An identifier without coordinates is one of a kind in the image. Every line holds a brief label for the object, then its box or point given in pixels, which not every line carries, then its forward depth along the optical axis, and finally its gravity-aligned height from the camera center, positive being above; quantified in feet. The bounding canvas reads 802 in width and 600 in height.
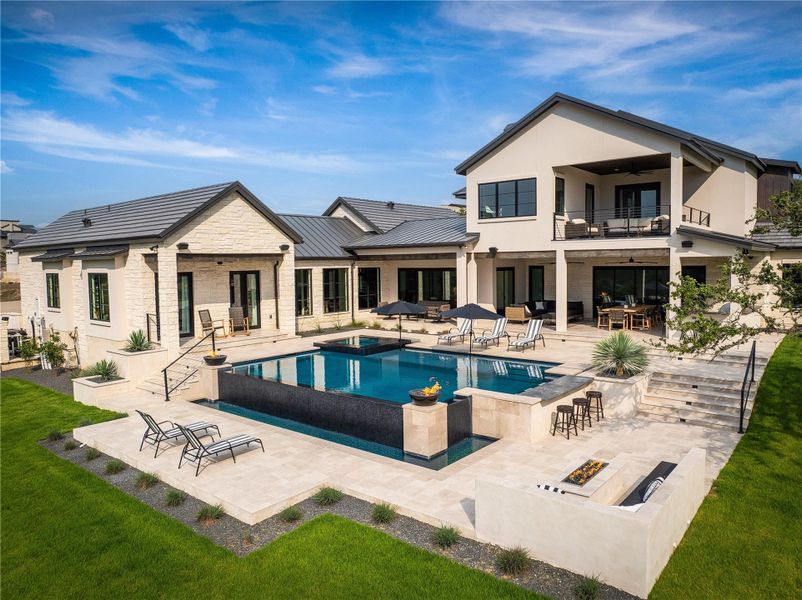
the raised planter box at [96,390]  50.39 -10.35
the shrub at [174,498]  28.37 -11.57
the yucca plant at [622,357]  45.03 -7.06
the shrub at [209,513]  26.27 -11.45
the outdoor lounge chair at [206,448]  32.22 -10.25
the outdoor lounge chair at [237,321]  73.46 -5.74
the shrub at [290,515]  25.88 -11.41
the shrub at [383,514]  25.49 -11.27
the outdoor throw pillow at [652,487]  22.55 -9.15
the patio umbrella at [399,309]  66.13 -4.01
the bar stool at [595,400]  41.01 -10.17
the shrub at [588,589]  19.29 -11.41
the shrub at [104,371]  53.01 -8.97
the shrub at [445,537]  23.14 -11.31
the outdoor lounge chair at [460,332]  68.80 -7.50
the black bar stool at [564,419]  38.24 -10.79
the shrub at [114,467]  33.17 -11.54
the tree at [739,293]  28.99 -1.23
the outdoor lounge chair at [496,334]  65.31 -7.40
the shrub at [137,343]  56.49 -6.56
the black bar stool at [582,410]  40.21 -10.37
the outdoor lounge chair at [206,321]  69.92 -5.40
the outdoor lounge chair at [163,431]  35.92 -10.32
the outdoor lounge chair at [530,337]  61.87 -7.46
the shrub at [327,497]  27.58 -11.31
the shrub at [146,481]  30.83 -11.55
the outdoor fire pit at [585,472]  24.23 -9.27
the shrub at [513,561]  21.01 -11.28
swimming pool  49.80 -9.97
